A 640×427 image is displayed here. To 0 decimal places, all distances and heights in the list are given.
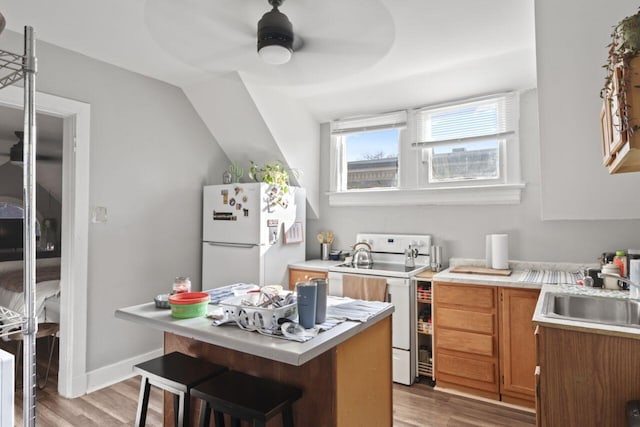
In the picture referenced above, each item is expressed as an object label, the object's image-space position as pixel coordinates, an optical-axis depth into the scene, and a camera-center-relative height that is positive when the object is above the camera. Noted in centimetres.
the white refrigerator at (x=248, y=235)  332 -12
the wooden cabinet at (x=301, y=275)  344 -49
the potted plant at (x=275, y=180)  344 +37
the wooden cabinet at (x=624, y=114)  110 +32
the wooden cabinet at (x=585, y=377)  165 -71
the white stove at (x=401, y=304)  298 -66
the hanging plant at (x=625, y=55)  112 +48
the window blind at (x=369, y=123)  366 +96
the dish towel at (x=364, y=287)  305 -54
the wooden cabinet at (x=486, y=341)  256 -85
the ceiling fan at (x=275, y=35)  202 +99
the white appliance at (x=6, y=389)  91 -40
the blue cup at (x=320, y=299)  151 -31
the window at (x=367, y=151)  374 +70
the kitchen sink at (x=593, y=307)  202 -49
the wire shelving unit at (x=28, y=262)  100 -10
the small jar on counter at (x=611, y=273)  230 -33
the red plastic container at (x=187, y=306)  164 -36
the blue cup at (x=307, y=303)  147 -31
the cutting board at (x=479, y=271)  287 -39
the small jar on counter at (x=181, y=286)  183 -31
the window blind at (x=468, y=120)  315 +86
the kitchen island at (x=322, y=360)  137 -63
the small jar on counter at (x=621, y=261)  238 -27
